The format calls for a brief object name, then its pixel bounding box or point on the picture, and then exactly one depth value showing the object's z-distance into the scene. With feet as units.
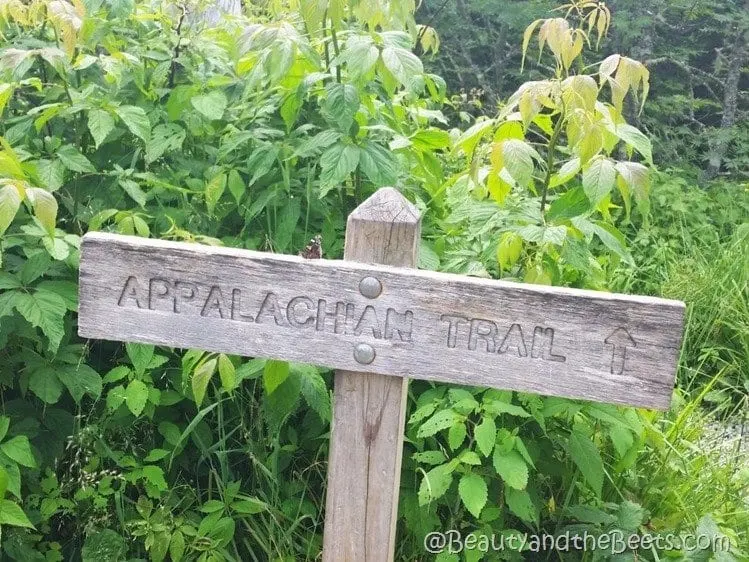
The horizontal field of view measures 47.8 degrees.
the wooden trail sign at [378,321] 4.88
